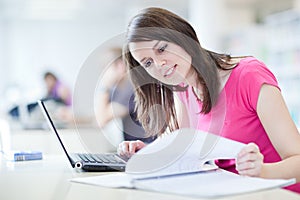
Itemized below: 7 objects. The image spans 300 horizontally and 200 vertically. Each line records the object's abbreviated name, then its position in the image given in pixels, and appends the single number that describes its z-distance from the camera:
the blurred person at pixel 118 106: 2.10
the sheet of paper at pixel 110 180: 1.24
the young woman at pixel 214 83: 1.48
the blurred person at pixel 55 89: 6.98
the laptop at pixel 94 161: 1.46
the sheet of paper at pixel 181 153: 1.26
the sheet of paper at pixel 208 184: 1.14
